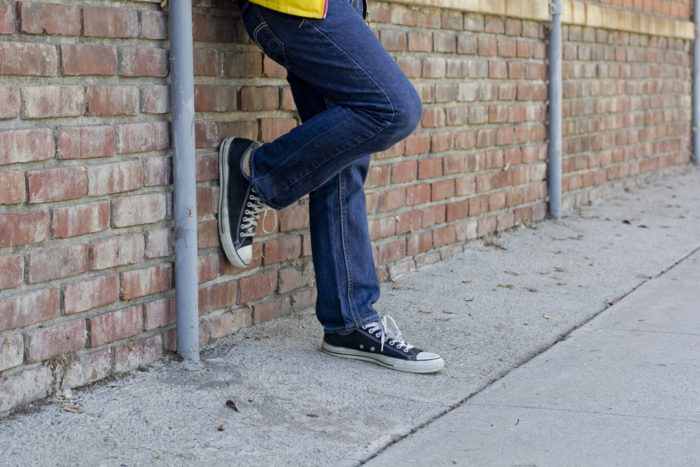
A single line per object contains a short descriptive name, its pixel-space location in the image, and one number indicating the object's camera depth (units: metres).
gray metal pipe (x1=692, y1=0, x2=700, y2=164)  14.63
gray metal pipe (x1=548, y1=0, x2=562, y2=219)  9.59
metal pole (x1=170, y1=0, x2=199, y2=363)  4.75
